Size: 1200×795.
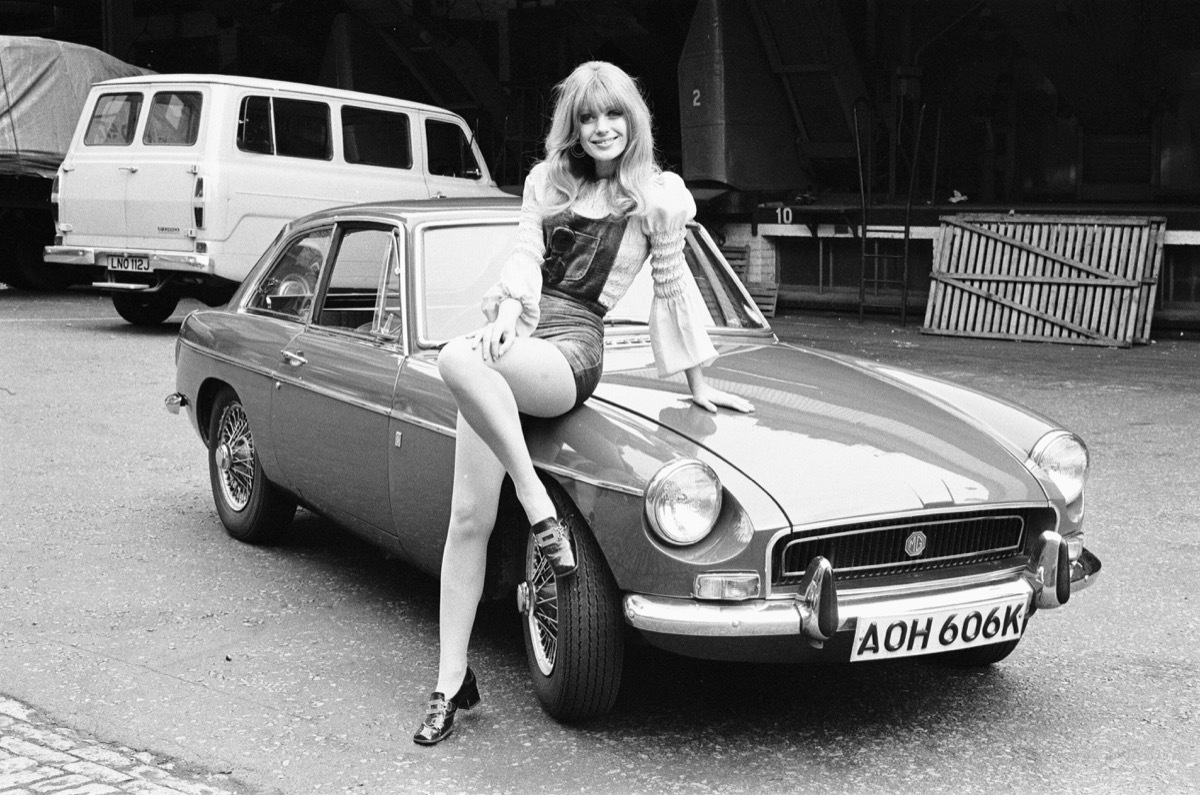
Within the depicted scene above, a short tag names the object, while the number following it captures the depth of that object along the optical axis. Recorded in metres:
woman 3.62
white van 12.50
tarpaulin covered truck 15.68
